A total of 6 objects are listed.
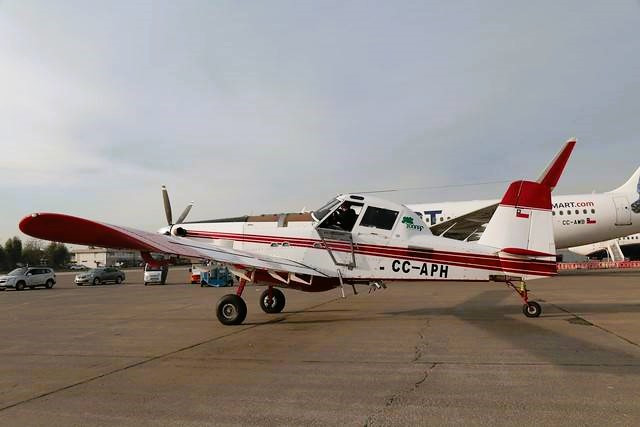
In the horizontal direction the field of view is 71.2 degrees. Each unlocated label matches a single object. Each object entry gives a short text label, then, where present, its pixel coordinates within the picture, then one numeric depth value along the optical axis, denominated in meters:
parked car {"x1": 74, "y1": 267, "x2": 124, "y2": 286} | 36.82
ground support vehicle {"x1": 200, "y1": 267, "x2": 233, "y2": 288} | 29.13
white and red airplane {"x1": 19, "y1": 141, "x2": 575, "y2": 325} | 10.51
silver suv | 31.95
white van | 33.75
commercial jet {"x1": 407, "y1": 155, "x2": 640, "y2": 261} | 27.69
